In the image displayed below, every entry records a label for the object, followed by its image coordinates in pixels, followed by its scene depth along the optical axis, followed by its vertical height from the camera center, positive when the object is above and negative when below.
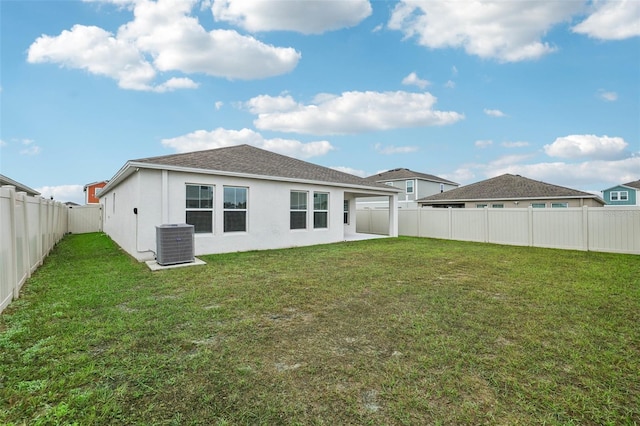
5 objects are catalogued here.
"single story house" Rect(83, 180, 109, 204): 36.91 +3.09
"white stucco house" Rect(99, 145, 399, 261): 8.53 +0.48
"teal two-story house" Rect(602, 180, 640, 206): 34.03 +2.01
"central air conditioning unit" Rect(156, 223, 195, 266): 7.53 -0.80
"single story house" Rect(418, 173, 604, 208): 18.43 +1.07
